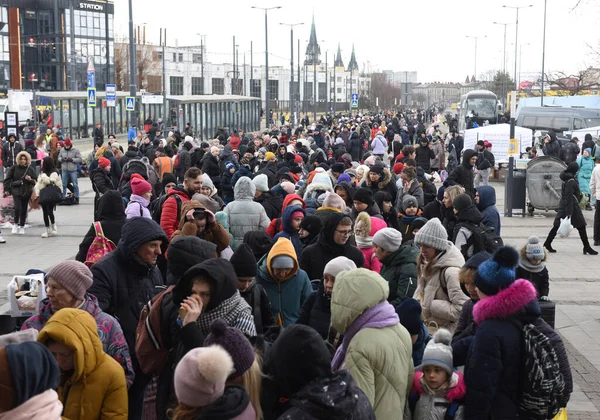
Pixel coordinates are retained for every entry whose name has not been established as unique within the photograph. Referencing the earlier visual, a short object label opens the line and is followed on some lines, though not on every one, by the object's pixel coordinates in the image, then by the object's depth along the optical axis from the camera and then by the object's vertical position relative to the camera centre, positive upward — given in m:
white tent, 31.44 -1.69
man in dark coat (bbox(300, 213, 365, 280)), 7.63 -1.38
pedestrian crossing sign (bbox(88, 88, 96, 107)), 33.19 -0.33
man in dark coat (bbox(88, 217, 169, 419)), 5.83 -1.22
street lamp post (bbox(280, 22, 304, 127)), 60.58 +2.36
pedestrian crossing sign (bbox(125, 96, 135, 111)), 31.38 -0.55
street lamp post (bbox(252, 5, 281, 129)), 53.06 +2.41
